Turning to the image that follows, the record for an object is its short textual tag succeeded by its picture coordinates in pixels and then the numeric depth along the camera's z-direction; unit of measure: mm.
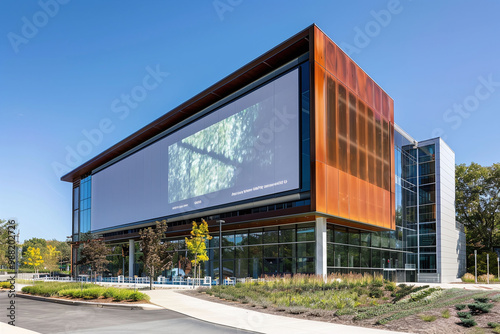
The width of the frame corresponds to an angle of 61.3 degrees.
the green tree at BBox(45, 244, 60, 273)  95269
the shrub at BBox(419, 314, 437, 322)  14164
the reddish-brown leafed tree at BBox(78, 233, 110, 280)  42531
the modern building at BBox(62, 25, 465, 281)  31859
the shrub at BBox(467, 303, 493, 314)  14677
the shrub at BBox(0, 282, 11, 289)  39469
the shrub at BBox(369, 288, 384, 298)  22188
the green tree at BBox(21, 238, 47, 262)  154512
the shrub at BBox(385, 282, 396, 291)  24531
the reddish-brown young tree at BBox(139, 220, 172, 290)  34219
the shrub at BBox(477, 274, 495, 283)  50962
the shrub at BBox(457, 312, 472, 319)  14078
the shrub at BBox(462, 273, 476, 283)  51494
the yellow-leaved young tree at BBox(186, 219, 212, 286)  35906
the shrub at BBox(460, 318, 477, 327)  13471
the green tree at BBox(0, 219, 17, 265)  87200
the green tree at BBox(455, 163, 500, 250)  65875
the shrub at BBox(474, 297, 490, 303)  16544
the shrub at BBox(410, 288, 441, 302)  19469
